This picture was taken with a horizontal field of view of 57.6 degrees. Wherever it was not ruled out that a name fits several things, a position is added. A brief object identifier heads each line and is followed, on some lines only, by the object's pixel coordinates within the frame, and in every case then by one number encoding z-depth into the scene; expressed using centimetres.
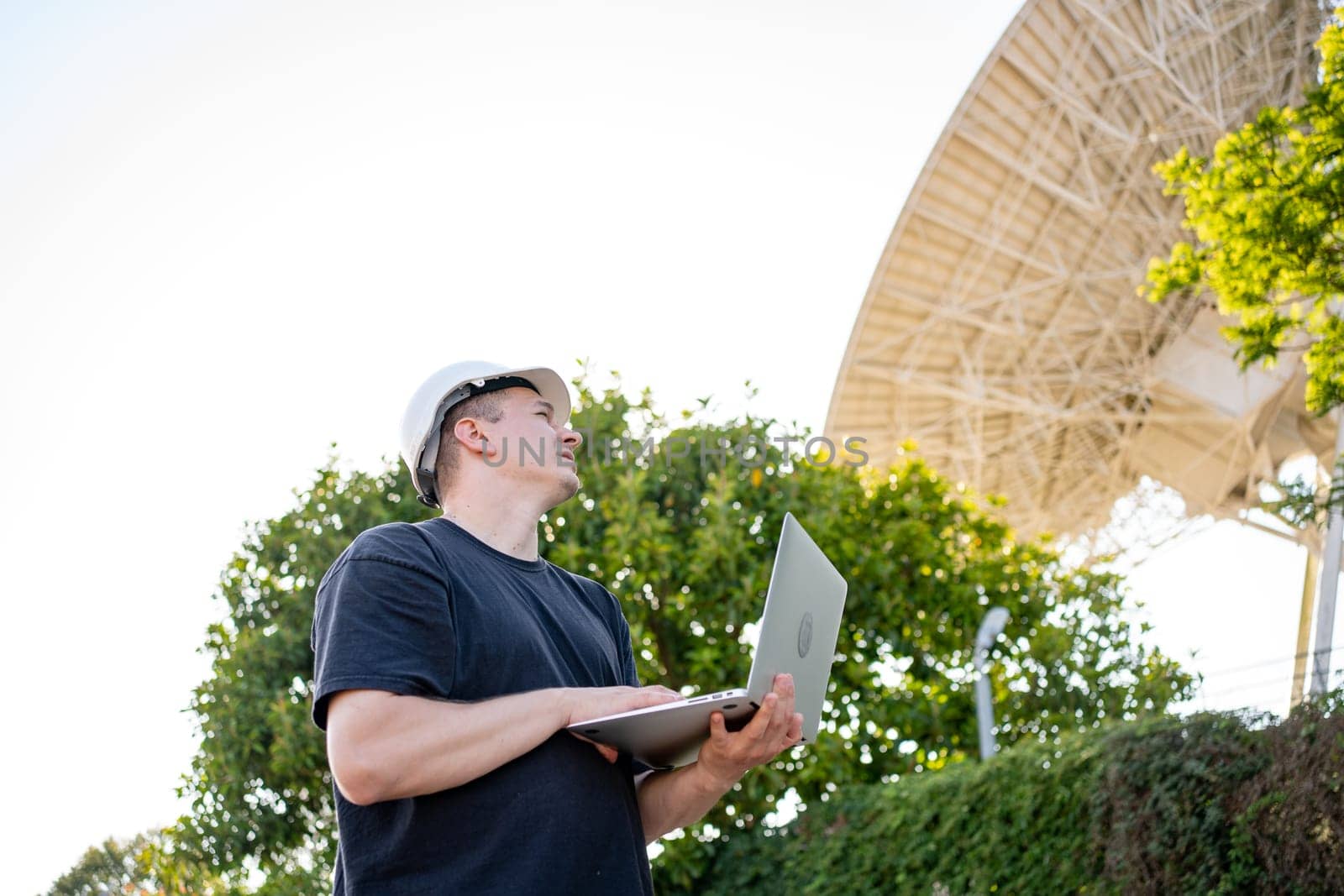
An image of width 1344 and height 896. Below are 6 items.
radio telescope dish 1447
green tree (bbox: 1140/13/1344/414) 786
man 214
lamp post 969
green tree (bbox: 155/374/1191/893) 1016
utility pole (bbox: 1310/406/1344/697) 1266
